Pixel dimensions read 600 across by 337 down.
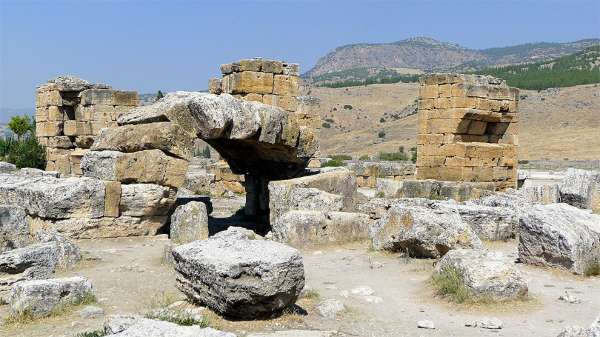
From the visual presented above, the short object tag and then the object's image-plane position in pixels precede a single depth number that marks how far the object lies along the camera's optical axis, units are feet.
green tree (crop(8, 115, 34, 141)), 90.74
